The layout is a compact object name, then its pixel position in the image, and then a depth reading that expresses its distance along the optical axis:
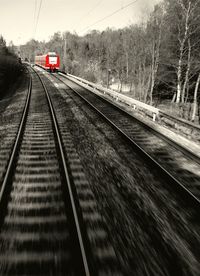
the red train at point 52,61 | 47.69
